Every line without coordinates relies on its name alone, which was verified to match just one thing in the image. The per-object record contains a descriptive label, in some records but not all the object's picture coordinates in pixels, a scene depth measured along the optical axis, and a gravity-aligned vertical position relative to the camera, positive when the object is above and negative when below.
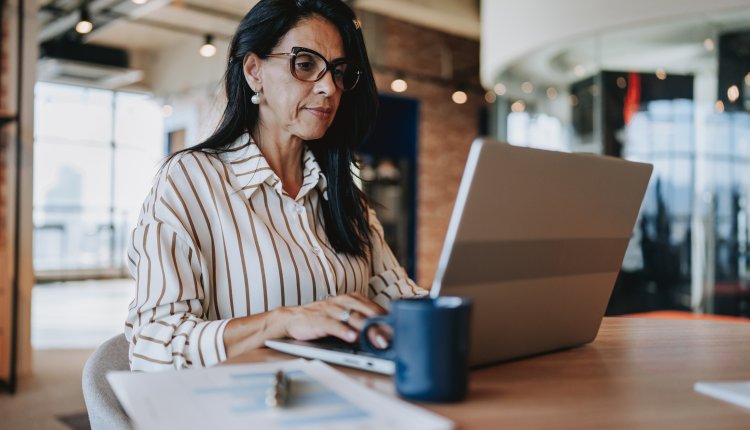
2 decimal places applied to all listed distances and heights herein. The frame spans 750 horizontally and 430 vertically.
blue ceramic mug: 0.74 -0.14
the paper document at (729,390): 0.84 -0.22
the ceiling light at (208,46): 6.85 +1.71
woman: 1.21 +0.01
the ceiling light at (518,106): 7.87 +1.30
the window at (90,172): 12.76 +0.83
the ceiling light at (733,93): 5.81 +1.07
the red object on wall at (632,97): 6.41 +1.15
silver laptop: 0.84 -0.04
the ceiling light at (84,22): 6.47 +1.84
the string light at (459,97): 9.45 +1.67
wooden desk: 0.75 -0.22
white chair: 1.12 -0.29
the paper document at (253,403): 0.67 -0.20
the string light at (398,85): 8.62 +1.67
